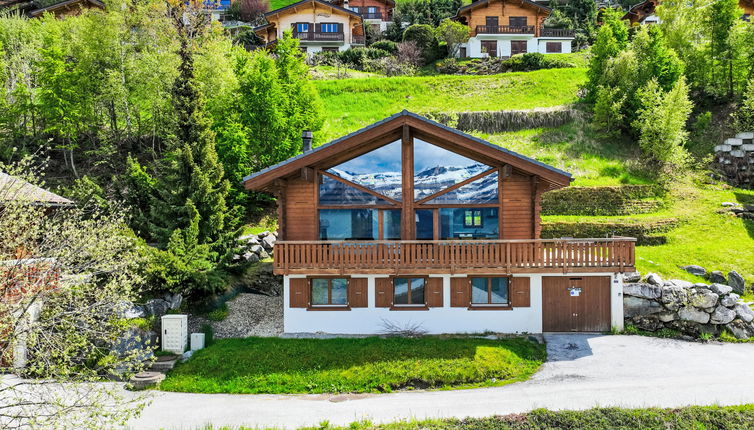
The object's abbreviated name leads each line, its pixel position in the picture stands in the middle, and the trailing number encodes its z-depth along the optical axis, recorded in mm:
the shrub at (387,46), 56497
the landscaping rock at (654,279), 19016
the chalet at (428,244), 18438
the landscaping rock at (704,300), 18344
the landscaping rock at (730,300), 18359
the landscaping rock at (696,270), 20781
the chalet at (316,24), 56375
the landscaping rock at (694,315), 18422
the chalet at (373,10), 69925
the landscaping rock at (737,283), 19812
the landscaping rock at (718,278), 20391
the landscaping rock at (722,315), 18312
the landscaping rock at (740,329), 18188
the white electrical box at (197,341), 18016
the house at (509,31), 54719
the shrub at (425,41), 54188
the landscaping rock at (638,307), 18797
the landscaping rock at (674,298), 18625
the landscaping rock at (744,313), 18281
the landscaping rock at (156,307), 18688
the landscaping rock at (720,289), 18531
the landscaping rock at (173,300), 19297
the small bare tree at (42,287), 8938
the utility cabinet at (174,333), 17641
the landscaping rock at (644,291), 18781
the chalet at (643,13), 60291
